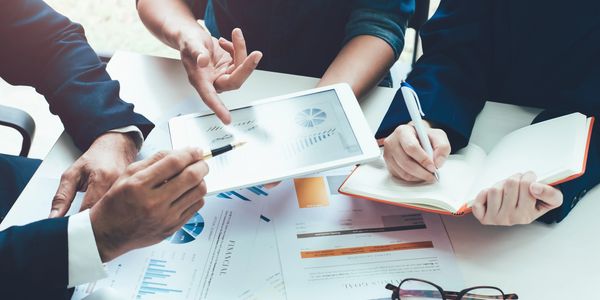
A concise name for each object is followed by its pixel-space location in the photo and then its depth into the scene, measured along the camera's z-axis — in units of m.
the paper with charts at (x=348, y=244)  0.78
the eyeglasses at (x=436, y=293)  0.76
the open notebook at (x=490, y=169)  0.79
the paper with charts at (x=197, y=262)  0.76
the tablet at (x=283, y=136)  0.85
